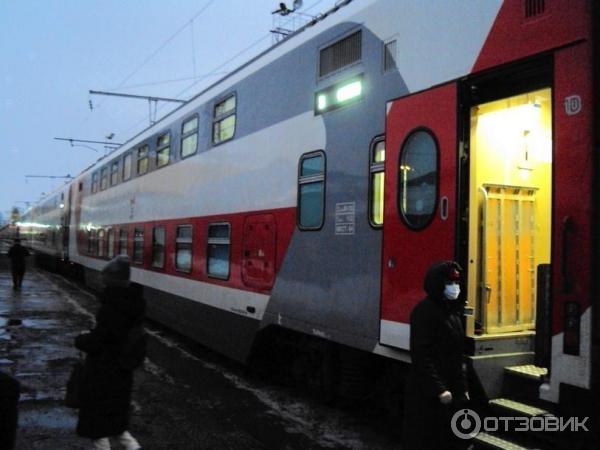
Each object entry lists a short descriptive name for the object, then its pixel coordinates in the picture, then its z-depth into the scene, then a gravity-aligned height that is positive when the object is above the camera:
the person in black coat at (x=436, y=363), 3.44 -0.66
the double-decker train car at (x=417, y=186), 3.42 +0.49
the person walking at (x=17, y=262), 18.59 -0.74
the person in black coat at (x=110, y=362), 3.81 -0.78
